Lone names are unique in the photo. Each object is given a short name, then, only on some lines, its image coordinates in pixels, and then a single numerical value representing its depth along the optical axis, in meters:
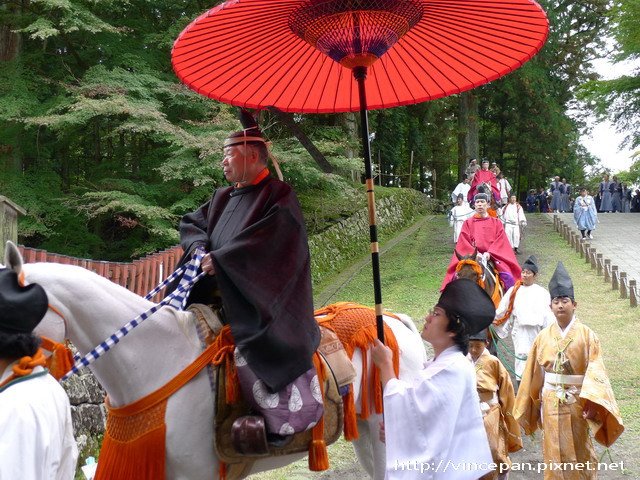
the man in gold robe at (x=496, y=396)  5.67
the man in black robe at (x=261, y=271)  3.41
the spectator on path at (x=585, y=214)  23.08
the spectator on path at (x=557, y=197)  33.78
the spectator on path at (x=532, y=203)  36.66
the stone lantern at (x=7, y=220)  5.34
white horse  3.15
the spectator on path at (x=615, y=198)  33.78
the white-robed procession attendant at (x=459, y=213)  19.69
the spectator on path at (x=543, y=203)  36.09
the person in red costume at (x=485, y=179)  20.55
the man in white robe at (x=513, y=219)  20.81
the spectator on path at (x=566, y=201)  33.66
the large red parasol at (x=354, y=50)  3.37
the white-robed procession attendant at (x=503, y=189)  21.61
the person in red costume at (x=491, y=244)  9.68
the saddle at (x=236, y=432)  3.40
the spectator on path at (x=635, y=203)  33.72
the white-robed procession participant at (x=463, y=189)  22.00
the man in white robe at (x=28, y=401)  2.14
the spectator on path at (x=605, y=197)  33.72
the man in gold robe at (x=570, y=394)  5.02
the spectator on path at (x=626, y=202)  33.84
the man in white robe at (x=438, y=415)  3.11
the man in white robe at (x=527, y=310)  8.36
